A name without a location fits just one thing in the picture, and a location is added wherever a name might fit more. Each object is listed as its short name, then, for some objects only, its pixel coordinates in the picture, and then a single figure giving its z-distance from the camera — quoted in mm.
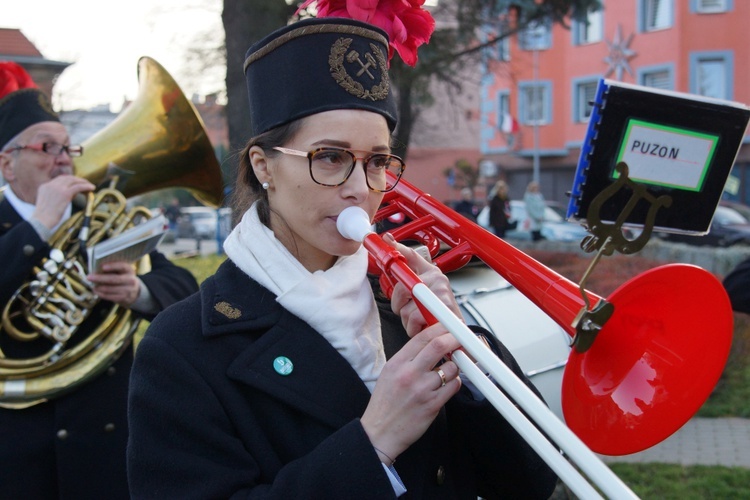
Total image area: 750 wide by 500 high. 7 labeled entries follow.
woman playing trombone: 1504
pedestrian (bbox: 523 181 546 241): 16359
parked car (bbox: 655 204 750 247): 16391
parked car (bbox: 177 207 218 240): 30734
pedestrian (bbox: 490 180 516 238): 14477
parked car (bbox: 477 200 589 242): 16531
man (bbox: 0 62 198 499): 2816
